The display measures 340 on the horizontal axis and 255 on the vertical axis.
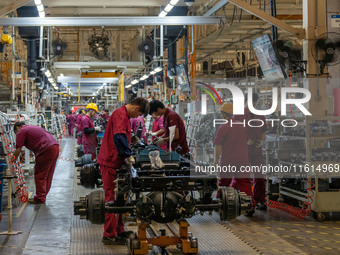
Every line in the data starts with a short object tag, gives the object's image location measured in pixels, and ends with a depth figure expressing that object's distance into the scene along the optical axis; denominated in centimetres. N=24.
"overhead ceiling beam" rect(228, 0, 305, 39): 908
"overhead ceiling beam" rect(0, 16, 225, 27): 1122
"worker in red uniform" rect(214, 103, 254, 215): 758
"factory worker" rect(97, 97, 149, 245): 580
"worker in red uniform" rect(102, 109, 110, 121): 1524
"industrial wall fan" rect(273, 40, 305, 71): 886
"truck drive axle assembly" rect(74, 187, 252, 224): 499
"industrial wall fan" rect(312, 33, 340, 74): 852
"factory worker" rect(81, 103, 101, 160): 1196
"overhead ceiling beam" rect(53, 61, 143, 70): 1711
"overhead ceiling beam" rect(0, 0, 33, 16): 977
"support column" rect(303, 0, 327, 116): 864
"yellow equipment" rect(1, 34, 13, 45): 1289
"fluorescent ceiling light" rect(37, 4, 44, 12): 1080
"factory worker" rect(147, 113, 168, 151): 1226
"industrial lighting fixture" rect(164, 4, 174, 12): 1083
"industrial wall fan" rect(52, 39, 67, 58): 1784
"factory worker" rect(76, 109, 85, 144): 1387
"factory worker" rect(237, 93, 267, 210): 796
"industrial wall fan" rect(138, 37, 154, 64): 1692
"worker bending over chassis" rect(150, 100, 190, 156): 808
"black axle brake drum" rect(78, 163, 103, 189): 665
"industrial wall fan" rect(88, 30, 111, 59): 1777
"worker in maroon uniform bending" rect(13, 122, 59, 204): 874
